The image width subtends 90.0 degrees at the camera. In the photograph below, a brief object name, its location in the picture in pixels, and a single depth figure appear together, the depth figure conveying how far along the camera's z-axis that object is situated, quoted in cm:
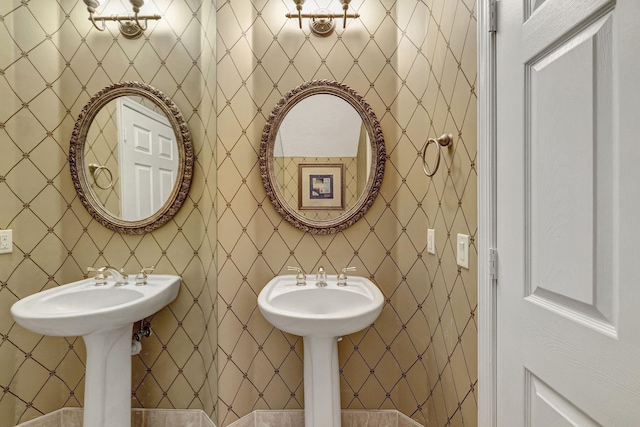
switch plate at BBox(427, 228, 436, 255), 150
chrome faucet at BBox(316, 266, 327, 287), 166
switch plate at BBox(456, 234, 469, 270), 118
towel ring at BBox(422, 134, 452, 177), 130
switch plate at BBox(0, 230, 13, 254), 161
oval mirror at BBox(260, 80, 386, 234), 173
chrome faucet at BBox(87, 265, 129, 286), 168
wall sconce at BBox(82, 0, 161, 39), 170
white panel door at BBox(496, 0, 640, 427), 57
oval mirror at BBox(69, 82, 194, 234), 177
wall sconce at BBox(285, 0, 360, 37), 170
